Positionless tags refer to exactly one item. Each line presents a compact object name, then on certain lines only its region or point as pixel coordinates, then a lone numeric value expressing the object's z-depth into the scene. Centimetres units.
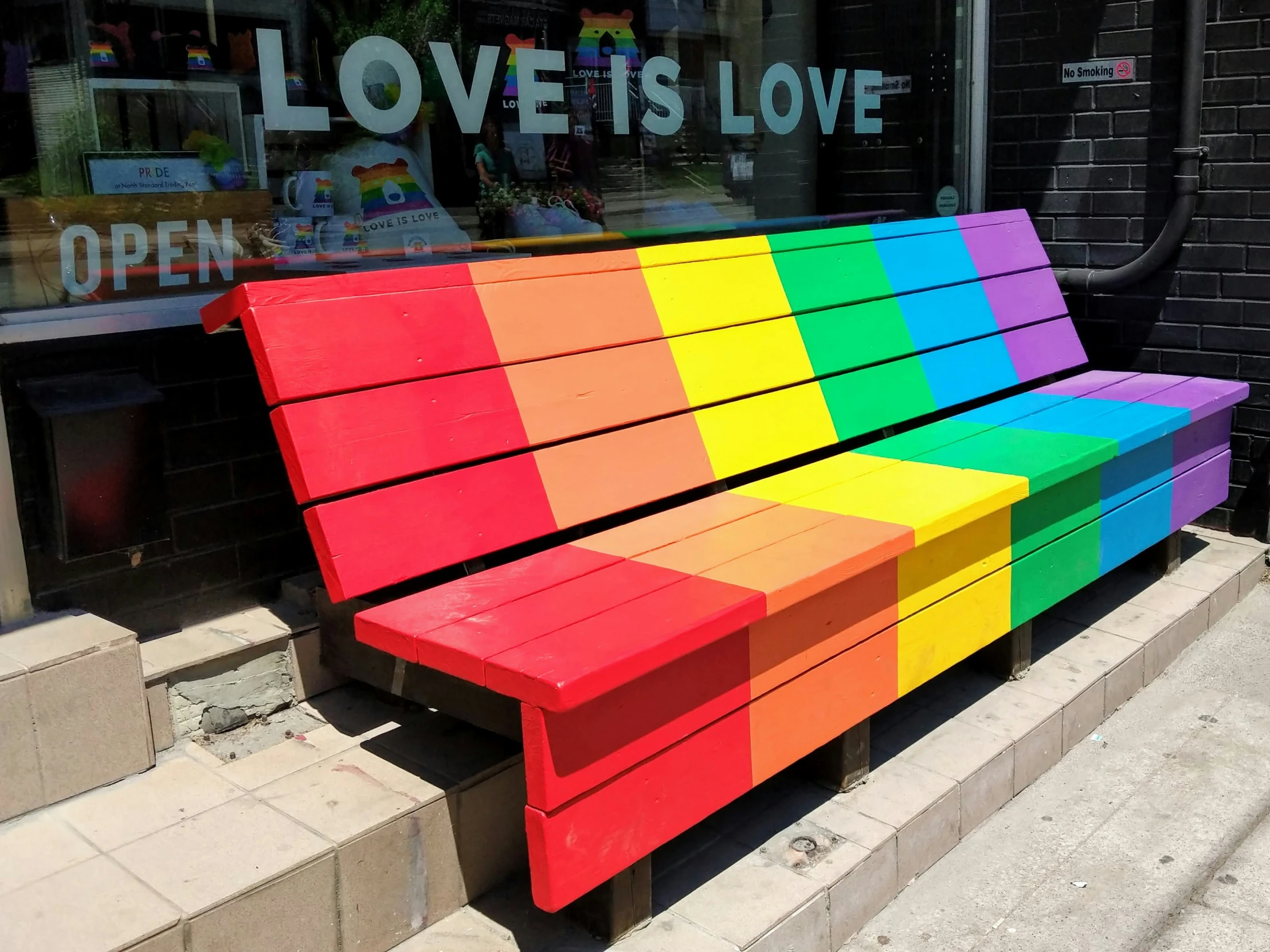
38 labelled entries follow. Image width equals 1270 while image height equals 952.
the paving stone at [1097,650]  376
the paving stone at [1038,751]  329
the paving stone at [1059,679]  355
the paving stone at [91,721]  255
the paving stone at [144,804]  244
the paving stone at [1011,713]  332
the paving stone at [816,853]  269
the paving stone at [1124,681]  372
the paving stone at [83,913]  206
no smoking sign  495
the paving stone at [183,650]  287
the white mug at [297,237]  350
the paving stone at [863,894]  266
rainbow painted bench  235
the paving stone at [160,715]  279
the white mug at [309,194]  349
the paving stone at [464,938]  246
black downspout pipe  464
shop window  308
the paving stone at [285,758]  262
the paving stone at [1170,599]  417
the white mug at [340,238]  360
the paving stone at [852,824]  281
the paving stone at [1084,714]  351
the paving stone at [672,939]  245
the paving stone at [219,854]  220
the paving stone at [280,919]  216
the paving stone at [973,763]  310
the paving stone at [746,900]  251
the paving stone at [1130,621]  399
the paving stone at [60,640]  259
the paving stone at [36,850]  229
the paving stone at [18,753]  248
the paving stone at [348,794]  241
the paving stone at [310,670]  308
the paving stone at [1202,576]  438
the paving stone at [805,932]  251
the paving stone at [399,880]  236
